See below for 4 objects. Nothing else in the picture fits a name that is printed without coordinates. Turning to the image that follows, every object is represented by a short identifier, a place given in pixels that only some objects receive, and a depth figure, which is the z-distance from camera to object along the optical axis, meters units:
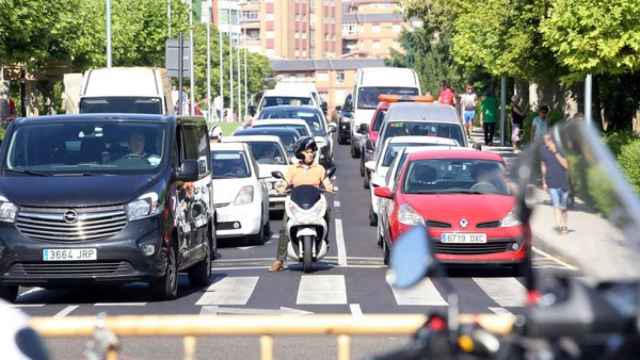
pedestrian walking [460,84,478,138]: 53.21
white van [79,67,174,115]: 37.28
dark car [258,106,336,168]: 42.14
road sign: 44.37
